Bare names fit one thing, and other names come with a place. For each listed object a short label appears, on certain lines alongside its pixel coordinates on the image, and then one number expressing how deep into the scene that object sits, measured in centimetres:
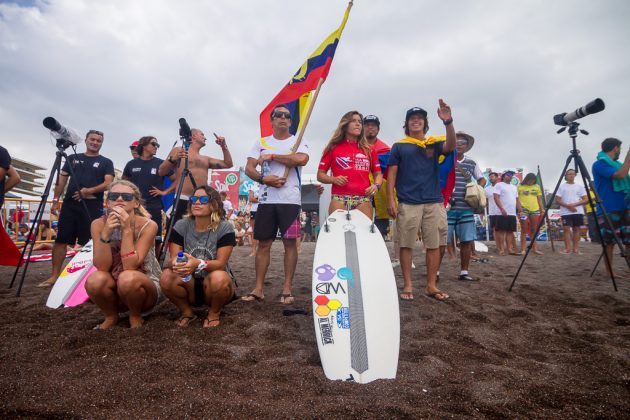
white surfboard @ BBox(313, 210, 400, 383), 186
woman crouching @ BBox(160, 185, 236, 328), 249
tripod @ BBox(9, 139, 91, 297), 360
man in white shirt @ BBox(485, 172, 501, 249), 690
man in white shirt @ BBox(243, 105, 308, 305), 327
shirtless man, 401
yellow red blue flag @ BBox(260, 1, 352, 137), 377
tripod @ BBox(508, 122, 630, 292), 348
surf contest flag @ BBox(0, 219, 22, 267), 394
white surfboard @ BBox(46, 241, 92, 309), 306
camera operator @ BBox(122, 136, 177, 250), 429
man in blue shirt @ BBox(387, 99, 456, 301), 342
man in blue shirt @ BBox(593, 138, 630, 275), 392
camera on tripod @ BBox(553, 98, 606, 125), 314
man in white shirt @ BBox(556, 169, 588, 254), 690
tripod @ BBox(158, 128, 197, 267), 330
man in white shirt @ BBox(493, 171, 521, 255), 667
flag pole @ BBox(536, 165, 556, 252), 734
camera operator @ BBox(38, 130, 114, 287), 402
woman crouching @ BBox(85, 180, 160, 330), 243
